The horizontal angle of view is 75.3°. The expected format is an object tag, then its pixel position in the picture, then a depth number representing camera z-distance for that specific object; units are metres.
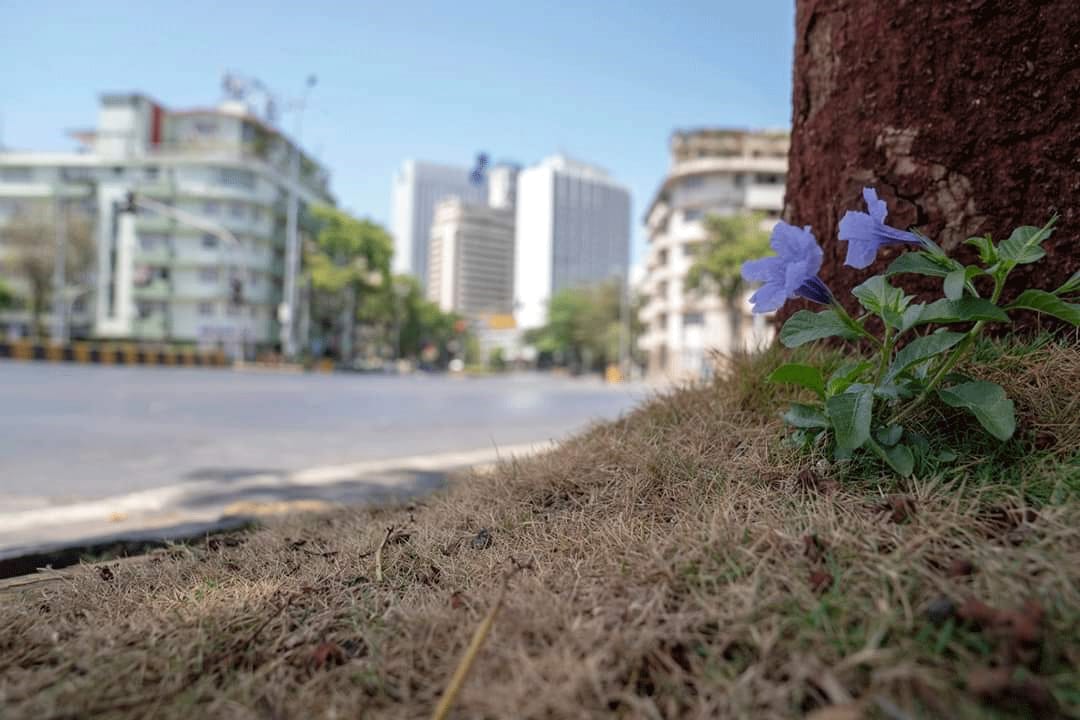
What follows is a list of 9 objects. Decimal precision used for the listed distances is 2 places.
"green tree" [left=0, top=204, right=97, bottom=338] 46.25
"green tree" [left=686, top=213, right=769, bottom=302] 39.75
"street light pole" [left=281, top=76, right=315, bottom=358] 40.09
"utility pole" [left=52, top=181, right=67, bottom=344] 44.50
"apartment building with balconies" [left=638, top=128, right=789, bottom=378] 50.44
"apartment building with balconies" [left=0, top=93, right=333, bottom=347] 51.03
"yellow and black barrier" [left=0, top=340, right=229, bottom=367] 29.78
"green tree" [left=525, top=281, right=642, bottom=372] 68.25
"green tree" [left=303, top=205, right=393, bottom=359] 50.66
